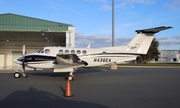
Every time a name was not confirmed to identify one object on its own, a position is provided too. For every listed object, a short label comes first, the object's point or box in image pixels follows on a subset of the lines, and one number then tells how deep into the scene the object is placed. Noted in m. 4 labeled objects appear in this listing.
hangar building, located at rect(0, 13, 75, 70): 25.39
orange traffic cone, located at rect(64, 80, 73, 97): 8.16
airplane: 14.05
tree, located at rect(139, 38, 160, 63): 60.43
